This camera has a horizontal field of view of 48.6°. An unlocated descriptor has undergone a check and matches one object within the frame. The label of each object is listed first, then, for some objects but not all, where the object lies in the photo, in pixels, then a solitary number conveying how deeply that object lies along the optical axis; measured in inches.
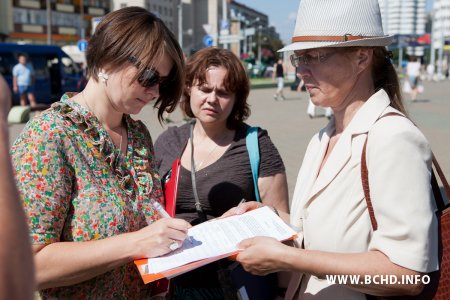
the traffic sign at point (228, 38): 850.8
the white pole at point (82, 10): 2354.8
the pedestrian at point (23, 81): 716.0
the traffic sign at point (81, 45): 880.2
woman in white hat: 59.7
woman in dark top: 101.3
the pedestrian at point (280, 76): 867.4
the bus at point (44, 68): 802.2
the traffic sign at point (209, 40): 1056.7
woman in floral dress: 62.2
